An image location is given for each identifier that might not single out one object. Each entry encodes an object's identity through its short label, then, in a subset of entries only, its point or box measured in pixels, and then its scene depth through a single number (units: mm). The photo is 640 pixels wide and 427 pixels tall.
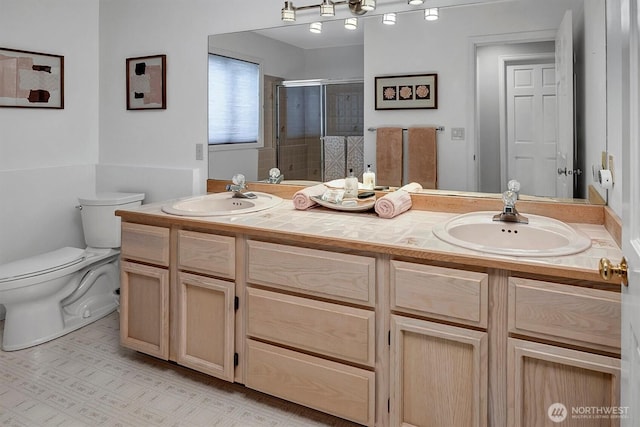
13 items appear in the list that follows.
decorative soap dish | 2127
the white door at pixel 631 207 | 867
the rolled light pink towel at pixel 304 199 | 2244
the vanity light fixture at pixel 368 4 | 2227
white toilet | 2475
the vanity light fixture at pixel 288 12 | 2461
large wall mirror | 1921
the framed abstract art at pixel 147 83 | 2994
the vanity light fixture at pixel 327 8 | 2354
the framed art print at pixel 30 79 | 2850
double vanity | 1391
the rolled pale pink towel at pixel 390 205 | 2027
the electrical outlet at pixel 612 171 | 1610
